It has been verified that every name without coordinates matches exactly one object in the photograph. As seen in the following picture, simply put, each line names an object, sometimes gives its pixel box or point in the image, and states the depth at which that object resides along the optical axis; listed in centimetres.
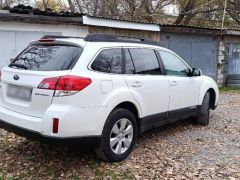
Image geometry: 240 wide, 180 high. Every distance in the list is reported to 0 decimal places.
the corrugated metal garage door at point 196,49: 1018
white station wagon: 295
